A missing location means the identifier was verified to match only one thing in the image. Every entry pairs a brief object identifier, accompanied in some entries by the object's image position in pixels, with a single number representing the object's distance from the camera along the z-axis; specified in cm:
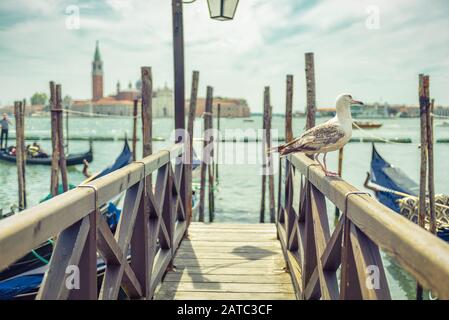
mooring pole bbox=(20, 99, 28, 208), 1112
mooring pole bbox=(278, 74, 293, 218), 524
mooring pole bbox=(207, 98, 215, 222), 1078
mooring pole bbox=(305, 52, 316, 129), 400
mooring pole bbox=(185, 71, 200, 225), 487
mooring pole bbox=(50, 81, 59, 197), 800
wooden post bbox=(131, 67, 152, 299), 263
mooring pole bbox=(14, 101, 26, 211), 1114
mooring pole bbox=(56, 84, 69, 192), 794
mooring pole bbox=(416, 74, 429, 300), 584
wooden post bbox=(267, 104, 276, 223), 819
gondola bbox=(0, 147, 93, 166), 2198
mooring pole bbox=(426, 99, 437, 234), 610
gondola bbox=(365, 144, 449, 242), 984
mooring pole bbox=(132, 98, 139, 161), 1037
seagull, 267
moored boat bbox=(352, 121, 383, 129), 5841
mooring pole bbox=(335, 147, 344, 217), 947
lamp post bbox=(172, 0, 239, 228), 404
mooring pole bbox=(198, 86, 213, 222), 805
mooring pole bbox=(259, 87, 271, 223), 863
